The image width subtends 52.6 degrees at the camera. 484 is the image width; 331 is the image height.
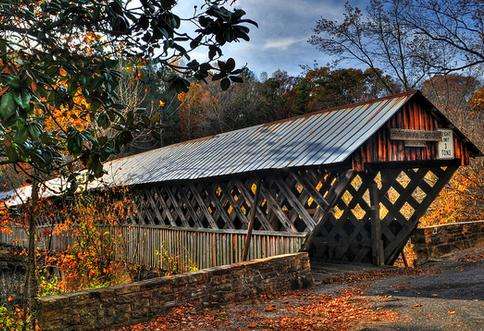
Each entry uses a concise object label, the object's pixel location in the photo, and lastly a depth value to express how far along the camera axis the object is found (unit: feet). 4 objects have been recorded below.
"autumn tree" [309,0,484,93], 53.88
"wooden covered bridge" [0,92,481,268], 35.24
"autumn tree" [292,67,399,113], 127.95
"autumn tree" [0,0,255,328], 11.81
